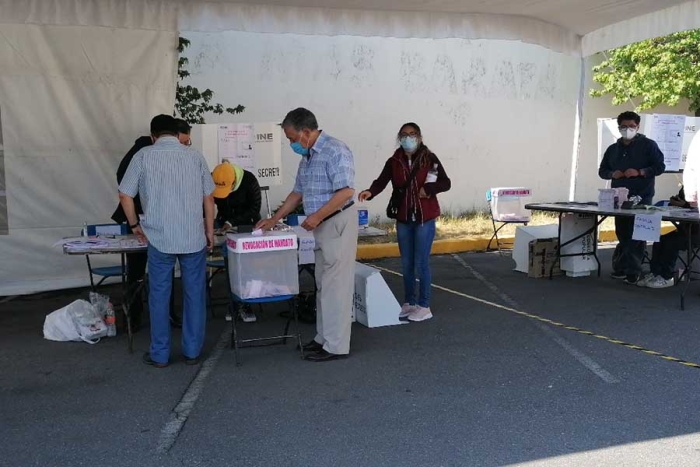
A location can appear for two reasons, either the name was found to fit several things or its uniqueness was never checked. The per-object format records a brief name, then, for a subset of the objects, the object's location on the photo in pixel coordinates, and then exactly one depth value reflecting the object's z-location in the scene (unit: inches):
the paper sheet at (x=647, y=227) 257.0
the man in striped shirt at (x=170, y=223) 186.4
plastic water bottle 227.5
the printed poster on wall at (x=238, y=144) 311.6
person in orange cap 246.2
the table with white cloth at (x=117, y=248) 203.6
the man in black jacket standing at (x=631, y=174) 303.0
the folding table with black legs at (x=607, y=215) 257.3
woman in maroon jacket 233.6
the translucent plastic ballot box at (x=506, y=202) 384.8
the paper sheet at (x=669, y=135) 417.7
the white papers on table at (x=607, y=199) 289.3
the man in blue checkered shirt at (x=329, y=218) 189.8
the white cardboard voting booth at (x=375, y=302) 235.5
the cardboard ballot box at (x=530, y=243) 320.8
